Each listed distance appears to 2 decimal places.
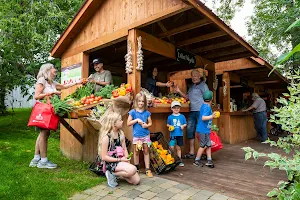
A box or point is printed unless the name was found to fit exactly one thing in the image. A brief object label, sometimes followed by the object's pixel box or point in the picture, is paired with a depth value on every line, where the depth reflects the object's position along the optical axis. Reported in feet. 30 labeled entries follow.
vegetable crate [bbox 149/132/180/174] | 13.41
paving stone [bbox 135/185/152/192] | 10.96
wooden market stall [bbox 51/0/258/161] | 14.19
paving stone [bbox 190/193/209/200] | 9.96
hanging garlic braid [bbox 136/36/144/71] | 14.39
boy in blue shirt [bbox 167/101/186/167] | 15.48
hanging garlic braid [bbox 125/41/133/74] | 14.55
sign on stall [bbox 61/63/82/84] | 19.35
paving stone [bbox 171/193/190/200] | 9.95
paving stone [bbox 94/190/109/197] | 10.43
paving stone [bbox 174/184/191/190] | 11.16
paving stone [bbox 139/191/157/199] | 10.02
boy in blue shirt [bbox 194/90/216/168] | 15.46
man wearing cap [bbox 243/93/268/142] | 28.28
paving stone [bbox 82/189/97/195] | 10.61
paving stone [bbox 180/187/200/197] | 10.48
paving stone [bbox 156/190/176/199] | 10.12
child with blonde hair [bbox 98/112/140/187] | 11.46
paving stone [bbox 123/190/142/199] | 10.15
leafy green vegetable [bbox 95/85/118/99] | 15.02
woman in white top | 14.26
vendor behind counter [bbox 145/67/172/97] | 18.29
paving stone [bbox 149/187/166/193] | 10.72
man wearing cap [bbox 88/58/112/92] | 17.35
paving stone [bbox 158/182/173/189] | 11.23
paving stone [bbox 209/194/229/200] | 9.99
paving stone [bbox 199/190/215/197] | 10.42
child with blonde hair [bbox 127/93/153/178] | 13.23
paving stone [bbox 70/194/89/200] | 10.04
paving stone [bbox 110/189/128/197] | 10.31
